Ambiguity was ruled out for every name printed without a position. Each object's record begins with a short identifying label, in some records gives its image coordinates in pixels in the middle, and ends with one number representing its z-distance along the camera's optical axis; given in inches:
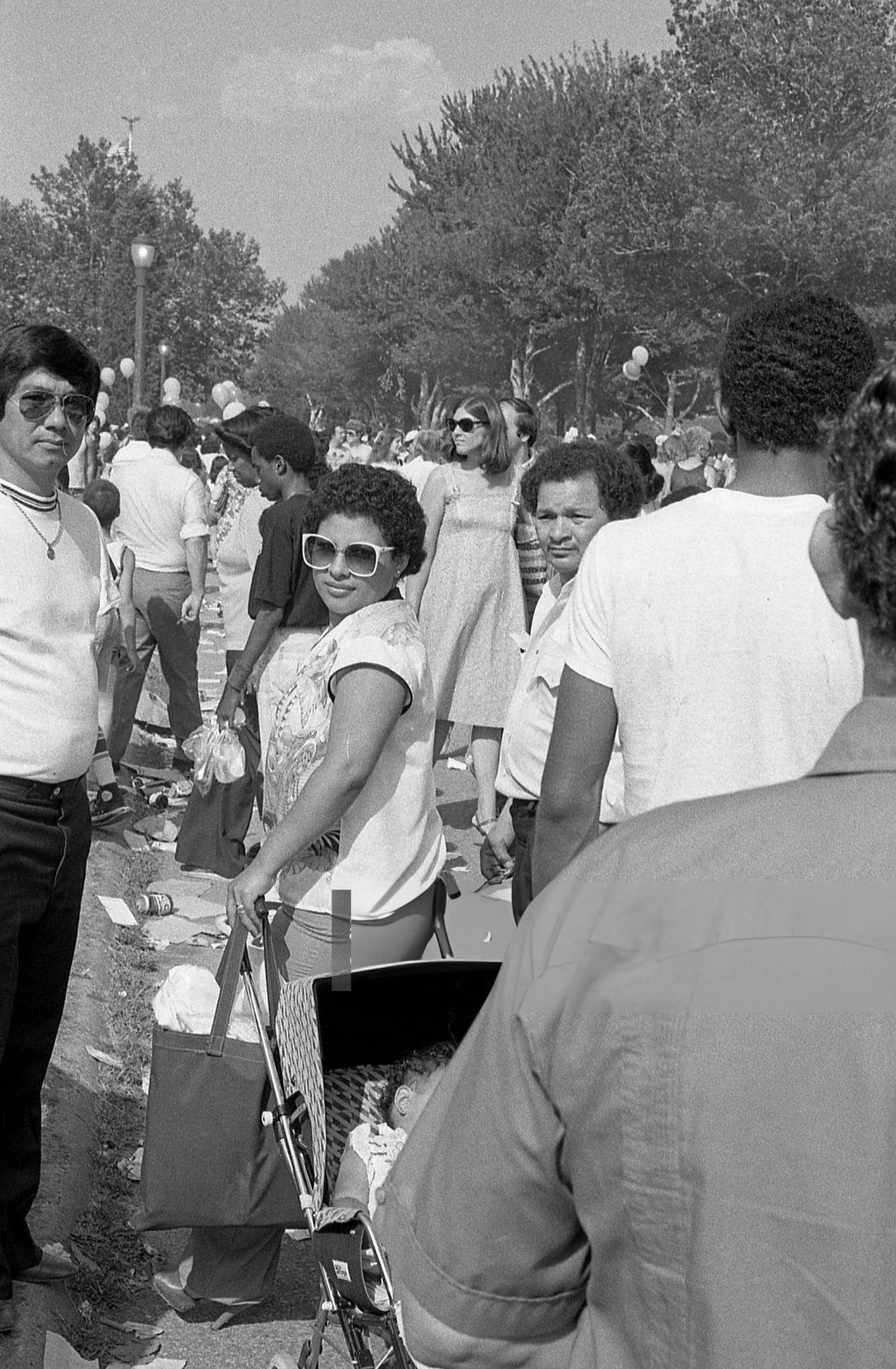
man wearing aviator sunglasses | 128.3
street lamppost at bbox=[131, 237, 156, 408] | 912.9
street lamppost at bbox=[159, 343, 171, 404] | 2547.7
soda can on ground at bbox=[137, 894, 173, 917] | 267.3
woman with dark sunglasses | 298.8
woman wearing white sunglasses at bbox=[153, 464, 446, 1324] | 130.3
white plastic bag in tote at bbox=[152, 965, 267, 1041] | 132.0
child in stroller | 108.7
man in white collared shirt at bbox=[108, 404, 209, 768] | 339.3
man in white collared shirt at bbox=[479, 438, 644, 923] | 160.9
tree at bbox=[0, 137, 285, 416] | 3563.0
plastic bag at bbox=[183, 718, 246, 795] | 255.1
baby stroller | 107.0
